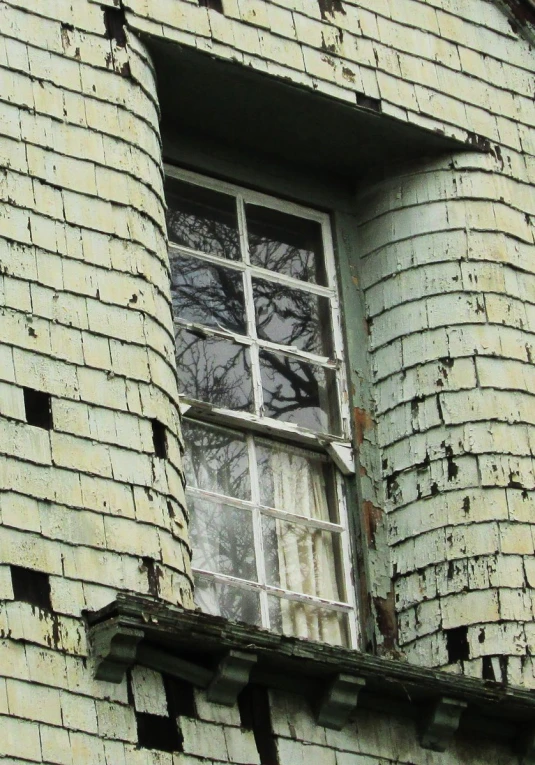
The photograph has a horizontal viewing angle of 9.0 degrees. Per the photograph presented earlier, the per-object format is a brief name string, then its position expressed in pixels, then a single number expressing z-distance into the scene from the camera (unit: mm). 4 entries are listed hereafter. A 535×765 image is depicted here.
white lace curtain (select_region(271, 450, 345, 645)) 13914
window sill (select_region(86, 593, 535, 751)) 11712
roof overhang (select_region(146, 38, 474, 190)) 14906
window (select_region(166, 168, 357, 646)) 13866
